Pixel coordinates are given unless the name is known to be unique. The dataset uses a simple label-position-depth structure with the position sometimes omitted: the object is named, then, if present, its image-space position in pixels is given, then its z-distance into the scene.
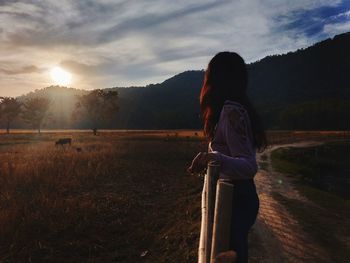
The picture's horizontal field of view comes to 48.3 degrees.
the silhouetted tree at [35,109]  97.19
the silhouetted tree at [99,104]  94.62
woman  2.73
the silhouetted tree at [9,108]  99.73
